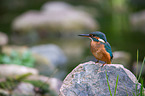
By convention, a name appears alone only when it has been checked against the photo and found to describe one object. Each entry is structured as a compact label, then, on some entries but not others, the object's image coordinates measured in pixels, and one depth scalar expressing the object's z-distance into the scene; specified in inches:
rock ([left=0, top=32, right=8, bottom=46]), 840.7
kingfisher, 216.2
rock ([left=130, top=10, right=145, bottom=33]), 1059.9
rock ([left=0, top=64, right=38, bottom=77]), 418.8
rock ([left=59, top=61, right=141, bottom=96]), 208.8
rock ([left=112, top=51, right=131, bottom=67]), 559.6
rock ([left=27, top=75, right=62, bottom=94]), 388.6
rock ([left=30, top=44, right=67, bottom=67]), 647.8
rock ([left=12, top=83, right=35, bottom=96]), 354.0
